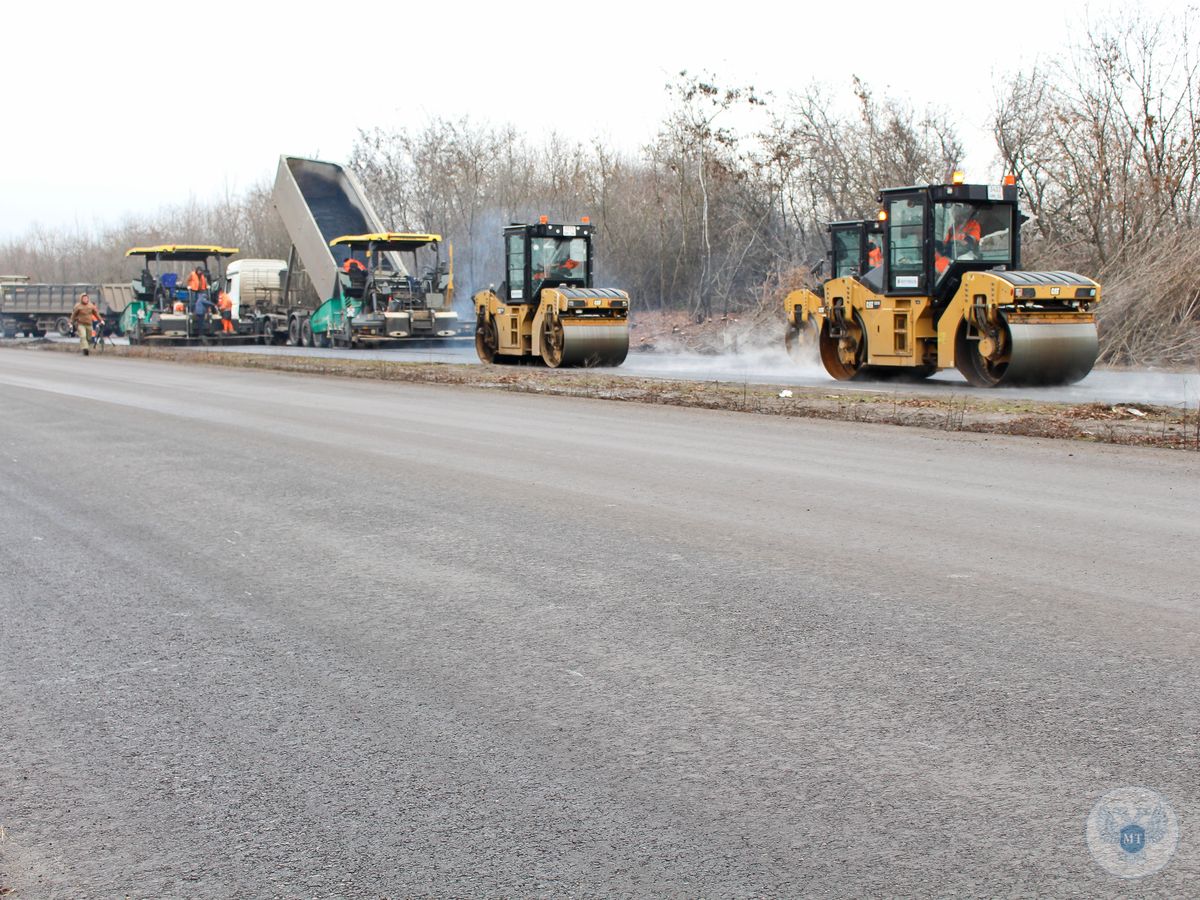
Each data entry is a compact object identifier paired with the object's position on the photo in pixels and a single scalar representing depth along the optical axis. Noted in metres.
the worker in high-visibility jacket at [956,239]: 19.27
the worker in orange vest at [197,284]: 42.00
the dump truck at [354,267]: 34.94
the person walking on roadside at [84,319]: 36.73
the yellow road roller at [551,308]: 24.77
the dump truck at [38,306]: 56.34
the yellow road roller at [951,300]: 17.78
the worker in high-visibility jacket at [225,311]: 42.09
